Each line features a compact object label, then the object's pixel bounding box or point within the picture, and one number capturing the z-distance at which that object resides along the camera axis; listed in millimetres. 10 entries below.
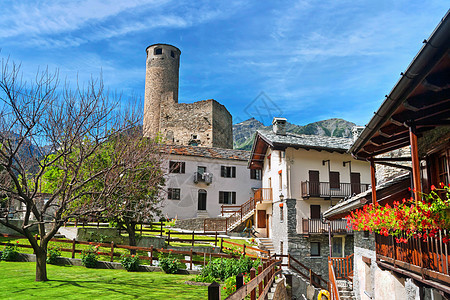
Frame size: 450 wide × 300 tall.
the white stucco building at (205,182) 35688
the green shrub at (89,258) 15797
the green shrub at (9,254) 15742
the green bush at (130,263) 15711
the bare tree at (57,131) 10688
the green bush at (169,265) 15750
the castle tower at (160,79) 57469
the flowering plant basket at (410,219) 5109
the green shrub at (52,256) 15828
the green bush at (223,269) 14180
